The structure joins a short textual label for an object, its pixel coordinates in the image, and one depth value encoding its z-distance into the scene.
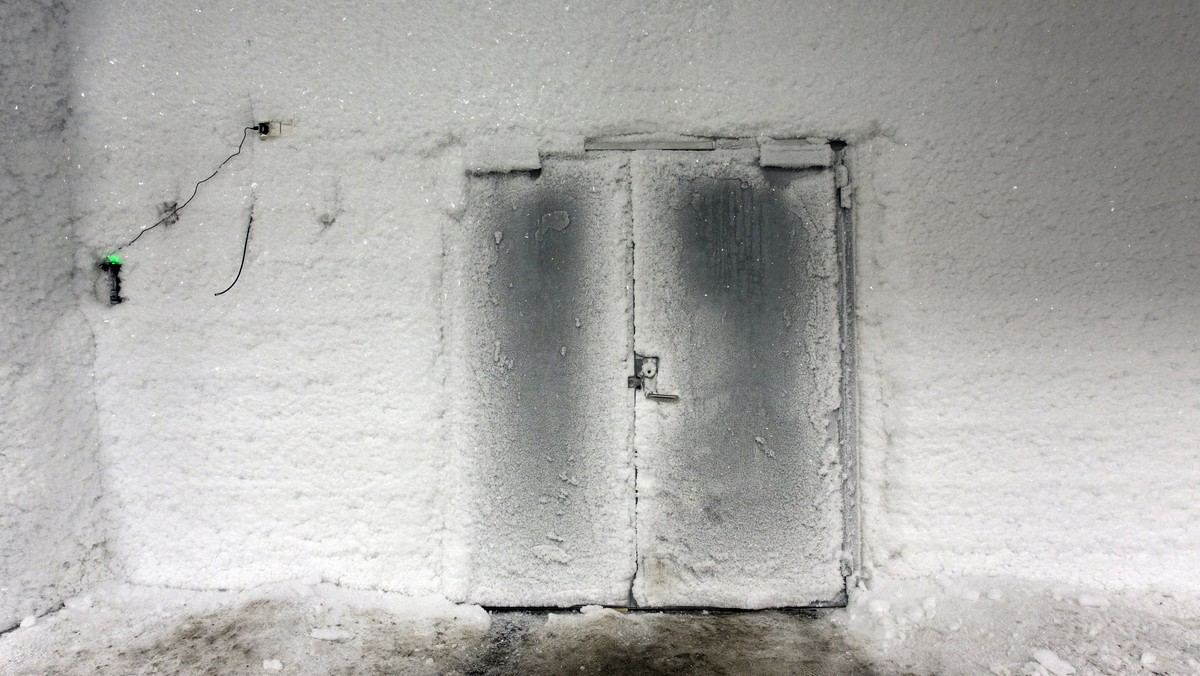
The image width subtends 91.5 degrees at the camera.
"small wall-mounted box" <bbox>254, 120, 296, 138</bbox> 2.00
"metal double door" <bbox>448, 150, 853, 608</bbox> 1.97
